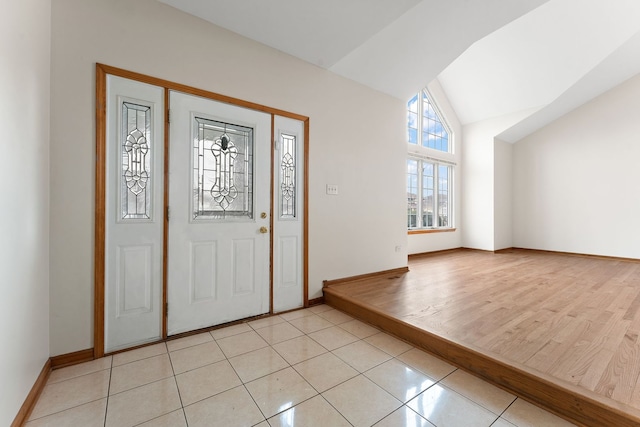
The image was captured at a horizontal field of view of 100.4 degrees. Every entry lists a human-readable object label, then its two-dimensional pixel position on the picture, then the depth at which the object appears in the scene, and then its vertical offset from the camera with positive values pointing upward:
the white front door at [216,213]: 2.29 +0.02
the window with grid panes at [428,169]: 5.70 +1.04
